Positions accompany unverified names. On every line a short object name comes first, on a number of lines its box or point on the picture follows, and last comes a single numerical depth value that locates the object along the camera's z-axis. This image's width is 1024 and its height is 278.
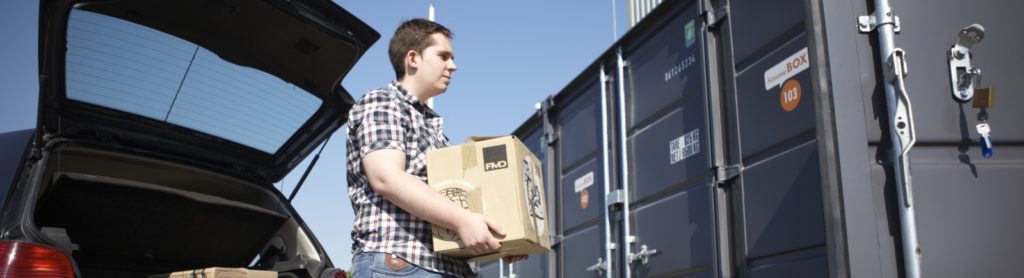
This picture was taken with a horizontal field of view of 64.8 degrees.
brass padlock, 2.79
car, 2.85
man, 1.91
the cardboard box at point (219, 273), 3.17
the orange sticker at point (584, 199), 5.47
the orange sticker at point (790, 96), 3.34
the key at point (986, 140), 2.76
